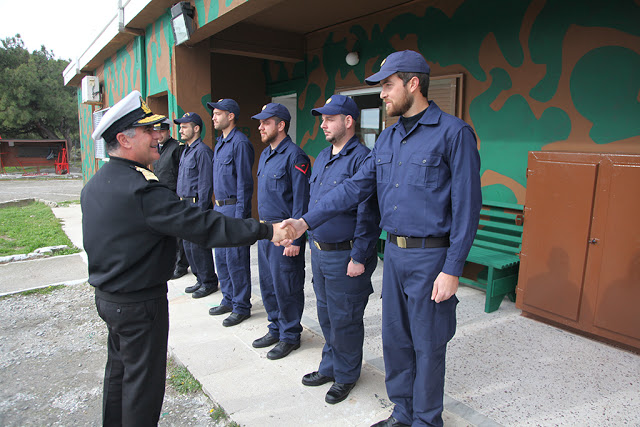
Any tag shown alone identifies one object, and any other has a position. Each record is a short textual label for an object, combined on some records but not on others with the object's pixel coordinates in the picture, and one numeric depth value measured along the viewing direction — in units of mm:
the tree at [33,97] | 29562
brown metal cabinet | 3246
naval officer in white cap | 1815
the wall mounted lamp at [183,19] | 5285
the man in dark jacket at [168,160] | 5277
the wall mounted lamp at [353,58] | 6246
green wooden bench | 4129
